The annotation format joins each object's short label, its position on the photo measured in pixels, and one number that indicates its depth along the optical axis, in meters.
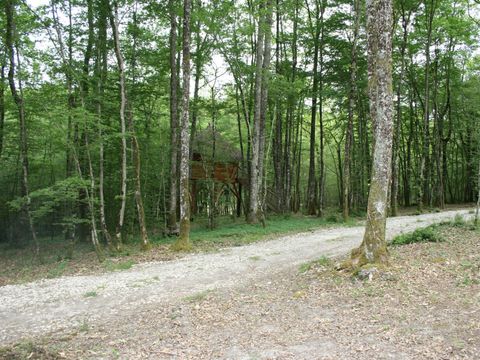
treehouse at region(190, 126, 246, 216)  18.61
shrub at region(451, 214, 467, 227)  12.72
